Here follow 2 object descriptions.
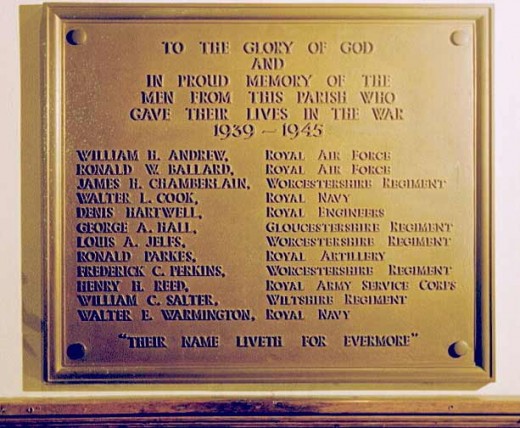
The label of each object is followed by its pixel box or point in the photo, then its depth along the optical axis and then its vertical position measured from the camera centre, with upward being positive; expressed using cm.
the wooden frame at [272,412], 180 -71
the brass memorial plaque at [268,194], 177 +3
